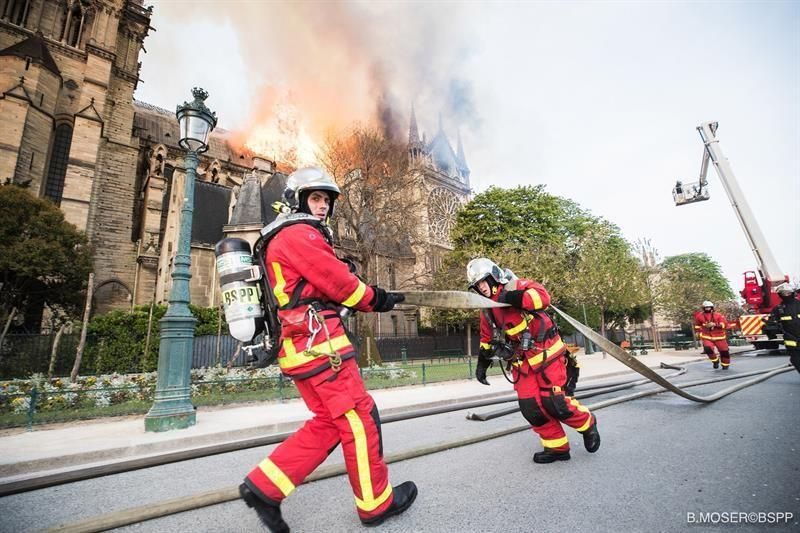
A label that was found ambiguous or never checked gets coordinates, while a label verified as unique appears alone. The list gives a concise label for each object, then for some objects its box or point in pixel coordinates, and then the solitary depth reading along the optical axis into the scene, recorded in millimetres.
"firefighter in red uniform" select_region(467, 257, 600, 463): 3506
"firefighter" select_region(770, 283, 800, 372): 6551
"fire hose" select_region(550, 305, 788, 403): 4035
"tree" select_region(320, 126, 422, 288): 18547
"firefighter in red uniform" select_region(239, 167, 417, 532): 2188
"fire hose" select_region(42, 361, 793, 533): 2309
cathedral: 23688
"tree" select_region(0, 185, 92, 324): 16594
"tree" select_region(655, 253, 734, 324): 26669
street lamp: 6062
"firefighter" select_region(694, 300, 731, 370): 11383
